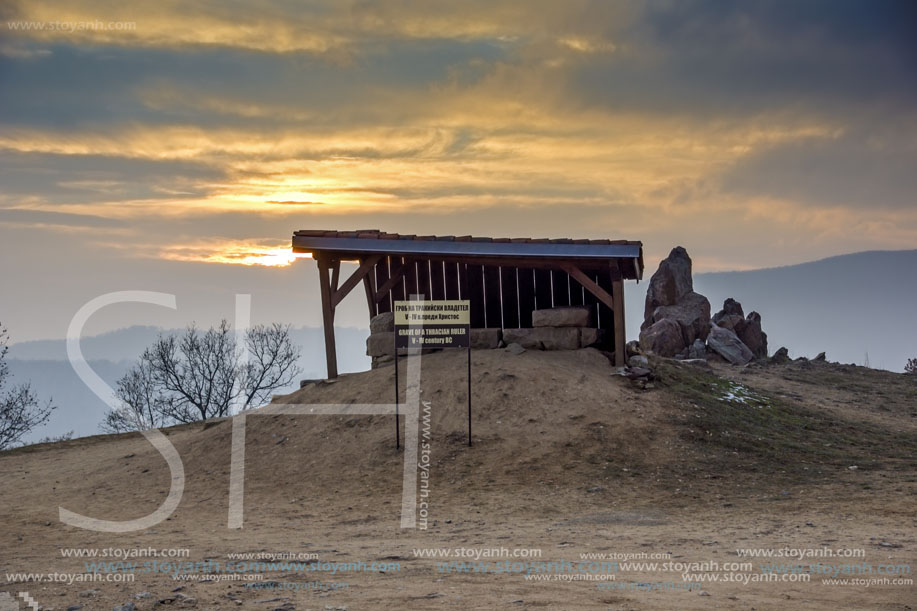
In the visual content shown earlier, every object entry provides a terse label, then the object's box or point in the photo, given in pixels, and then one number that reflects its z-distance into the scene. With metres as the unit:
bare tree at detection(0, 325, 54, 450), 38.91
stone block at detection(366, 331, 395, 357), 22.95
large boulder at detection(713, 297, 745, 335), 38.56
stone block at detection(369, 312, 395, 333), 23.48
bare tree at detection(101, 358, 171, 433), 42.03
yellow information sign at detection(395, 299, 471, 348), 18.59
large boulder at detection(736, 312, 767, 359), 38.41
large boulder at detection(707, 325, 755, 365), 35.44
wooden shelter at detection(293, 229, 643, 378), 21.48
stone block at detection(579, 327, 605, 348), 21.89
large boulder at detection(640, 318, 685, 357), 35.47
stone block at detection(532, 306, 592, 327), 21.70
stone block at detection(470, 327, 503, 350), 22.36
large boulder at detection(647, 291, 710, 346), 36.19
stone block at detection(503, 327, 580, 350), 21.91
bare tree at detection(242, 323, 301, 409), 42.19
